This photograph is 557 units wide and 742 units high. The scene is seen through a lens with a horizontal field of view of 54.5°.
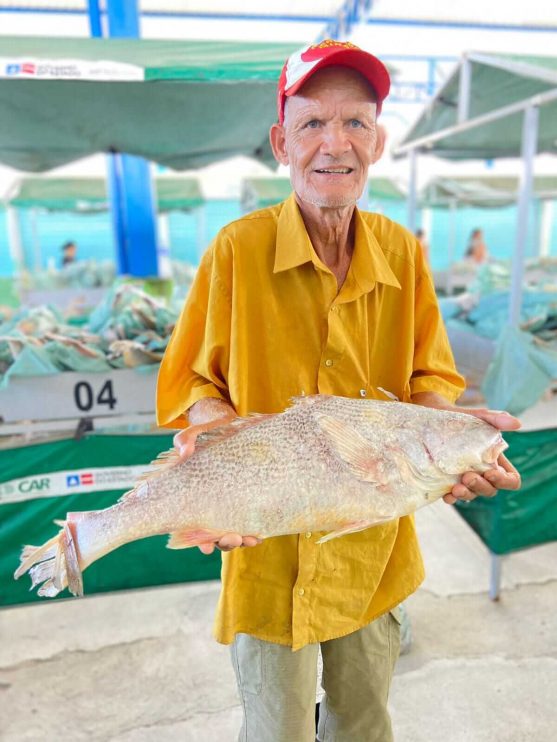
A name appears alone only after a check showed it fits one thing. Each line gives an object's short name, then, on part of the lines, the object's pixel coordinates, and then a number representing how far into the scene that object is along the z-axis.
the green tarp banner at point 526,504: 2.79
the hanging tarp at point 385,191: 12.15
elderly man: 1.33
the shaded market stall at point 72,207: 8.11
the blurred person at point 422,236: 10.01
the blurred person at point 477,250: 9.69
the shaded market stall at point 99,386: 2.64
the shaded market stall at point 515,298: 2.88
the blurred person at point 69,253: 10.68
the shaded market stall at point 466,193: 8.45
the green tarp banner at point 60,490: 2.64
